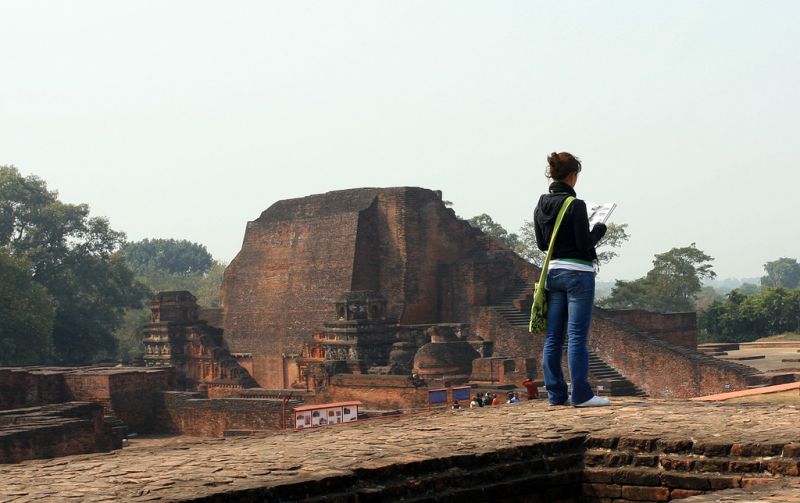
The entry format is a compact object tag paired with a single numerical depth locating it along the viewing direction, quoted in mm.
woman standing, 5852
